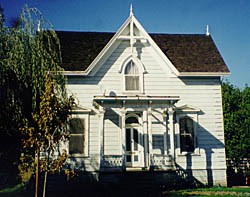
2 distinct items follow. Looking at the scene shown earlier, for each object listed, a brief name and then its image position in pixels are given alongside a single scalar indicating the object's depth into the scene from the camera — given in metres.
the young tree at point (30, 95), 11.09
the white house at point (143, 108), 18.14
